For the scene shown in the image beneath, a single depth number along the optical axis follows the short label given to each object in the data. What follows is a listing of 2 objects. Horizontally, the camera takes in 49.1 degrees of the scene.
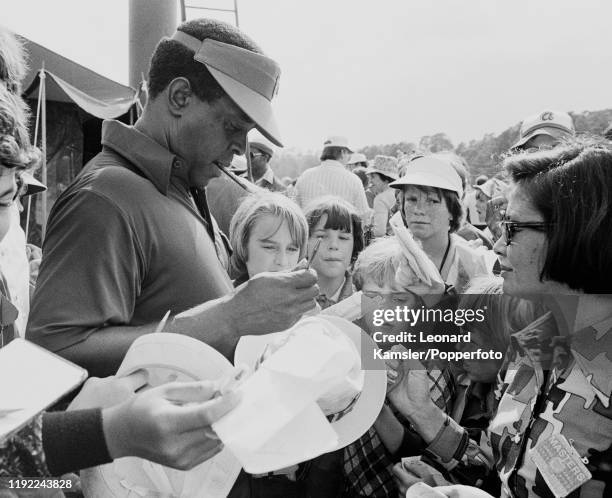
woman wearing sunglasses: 1.42
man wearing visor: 1.59
